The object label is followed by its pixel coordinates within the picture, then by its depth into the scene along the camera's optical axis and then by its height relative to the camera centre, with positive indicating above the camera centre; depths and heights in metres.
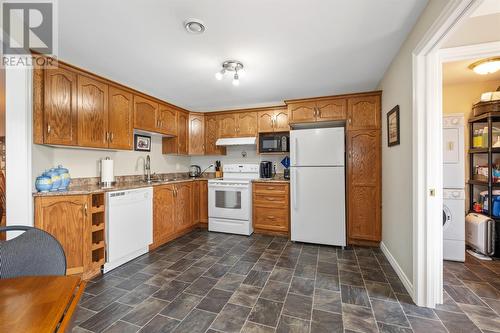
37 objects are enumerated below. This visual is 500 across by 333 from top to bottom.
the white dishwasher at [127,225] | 2.42 -0.72
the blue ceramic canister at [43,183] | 2.08 -0.16
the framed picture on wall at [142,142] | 3.49 +0.40
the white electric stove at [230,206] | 3.62 -0.69
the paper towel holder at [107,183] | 2.71 -0.23
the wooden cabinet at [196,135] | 4.22 +0.62
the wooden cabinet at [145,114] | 3.11 +0.80
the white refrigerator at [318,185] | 3.08 -0.29
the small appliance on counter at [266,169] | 3.96 -0.06
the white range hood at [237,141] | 3.87 +0.46
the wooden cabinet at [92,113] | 2.42 +0.64
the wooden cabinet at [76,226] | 2.04 -0.59
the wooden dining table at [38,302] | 0.60 -0.44
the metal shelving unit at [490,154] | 2.65 +0.14
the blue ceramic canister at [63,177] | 2.30 -0.11
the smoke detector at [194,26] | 1.66 +1.12
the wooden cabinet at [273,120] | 3.75 +0.81
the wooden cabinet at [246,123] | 3.93 +0.79
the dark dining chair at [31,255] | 0.96 -0.41
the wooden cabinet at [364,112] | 3.06 +0.77
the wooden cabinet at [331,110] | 3.24 +0.86
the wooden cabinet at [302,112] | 3.39 +0.86
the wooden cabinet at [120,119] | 2.76 +0.63
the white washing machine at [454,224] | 2.59 -0.72
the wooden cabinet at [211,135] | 4.21 +0.61
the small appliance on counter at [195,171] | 4.59 -0.10
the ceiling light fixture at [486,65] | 2.31 +1.10
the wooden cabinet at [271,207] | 3.50 -0.69
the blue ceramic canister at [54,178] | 2.19 -0.12
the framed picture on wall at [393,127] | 2.26 +0.43
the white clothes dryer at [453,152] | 2.61 +0.16
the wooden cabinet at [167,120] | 3.55 +0.80
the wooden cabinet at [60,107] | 2.13 +0.62
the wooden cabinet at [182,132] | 3.98 +0.65
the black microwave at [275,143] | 3.72 +0.40
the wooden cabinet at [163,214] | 3.09 -0.72
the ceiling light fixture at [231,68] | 2.34 +1.10
